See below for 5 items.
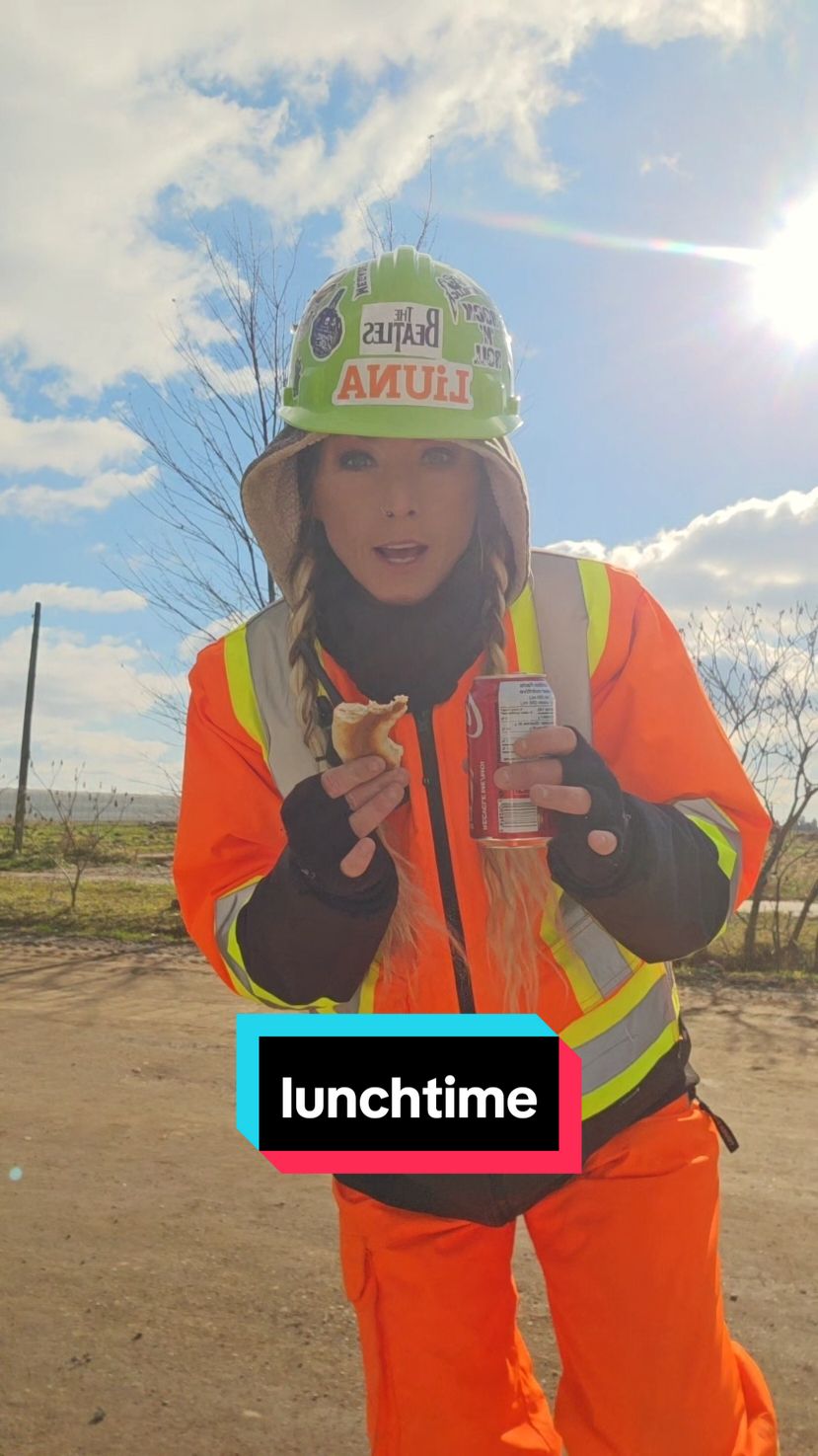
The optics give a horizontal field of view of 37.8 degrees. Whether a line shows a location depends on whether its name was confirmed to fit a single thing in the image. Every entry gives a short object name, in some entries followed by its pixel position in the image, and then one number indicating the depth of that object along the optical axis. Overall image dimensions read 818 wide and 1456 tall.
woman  1.88
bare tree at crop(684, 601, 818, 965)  9.69
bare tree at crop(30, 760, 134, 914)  15.99
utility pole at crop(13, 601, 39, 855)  23.27
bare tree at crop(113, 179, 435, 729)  10.84
